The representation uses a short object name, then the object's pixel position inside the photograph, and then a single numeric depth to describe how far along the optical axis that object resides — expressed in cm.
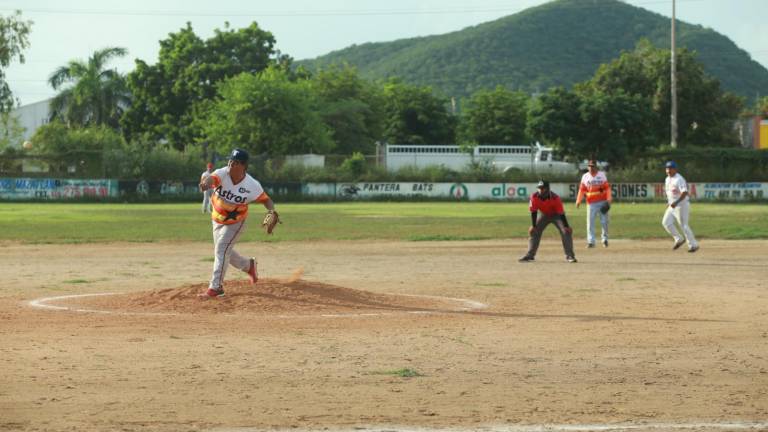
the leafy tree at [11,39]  7138
